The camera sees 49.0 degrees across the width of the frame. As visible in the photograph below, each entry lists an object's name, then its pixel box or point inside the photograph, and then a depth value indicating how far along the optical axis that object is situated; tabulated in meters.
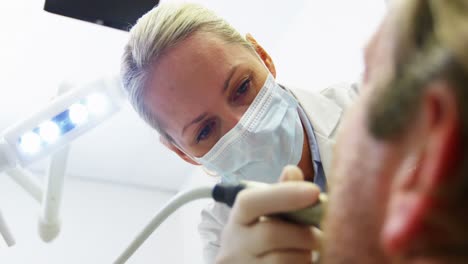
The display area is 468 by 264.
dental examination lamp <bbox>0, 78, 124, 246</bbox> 1.06
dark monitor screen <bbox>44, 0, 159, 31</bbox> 1.34
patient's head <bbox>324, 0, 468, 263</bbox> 0.39
